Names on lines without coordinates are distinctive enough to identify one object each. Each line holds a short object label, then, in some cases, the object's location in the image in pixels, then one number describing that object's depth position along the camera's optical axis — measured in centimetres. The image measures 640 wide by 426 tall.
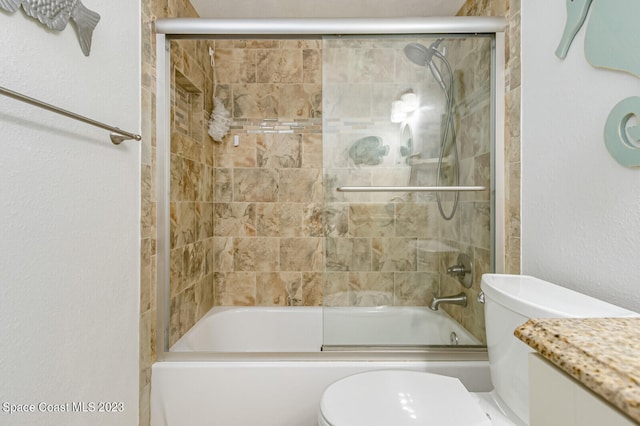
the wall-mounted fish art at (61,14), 81
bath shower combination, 148
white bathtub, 146
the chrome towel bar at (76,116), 73
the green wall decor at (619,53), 89
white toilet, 97
